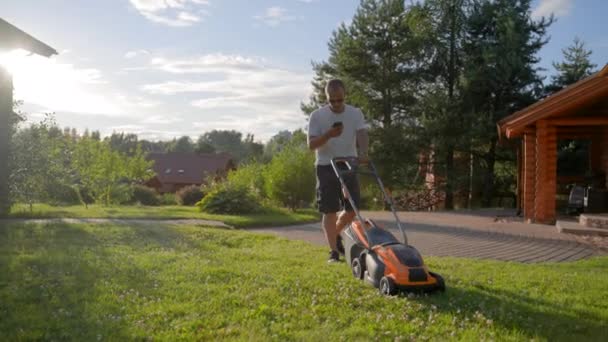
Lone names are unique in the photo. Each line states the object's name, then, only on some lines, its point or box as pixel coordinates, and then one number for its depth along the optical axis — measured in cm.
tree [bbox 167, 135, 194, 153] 8119
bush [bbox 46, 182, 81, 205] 1138
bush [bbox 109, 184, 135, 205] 1517
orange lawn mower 425
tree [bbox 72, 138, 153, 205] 1452
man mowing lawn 541
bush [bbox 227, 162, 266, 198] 1477
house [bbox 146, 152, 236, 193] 4375
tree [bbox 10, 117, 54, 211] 970
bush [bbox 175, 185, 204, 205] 1989
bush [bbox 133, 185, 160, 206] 1926
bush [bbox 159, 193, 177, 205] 2157
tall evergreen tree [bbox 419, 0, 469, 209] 1880
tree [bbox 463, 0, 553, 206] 1802
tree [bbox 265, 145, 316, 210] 1416
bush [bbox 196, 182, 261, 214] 1271
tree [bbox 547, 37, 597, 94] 1895
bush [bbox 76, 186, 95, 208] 1543
